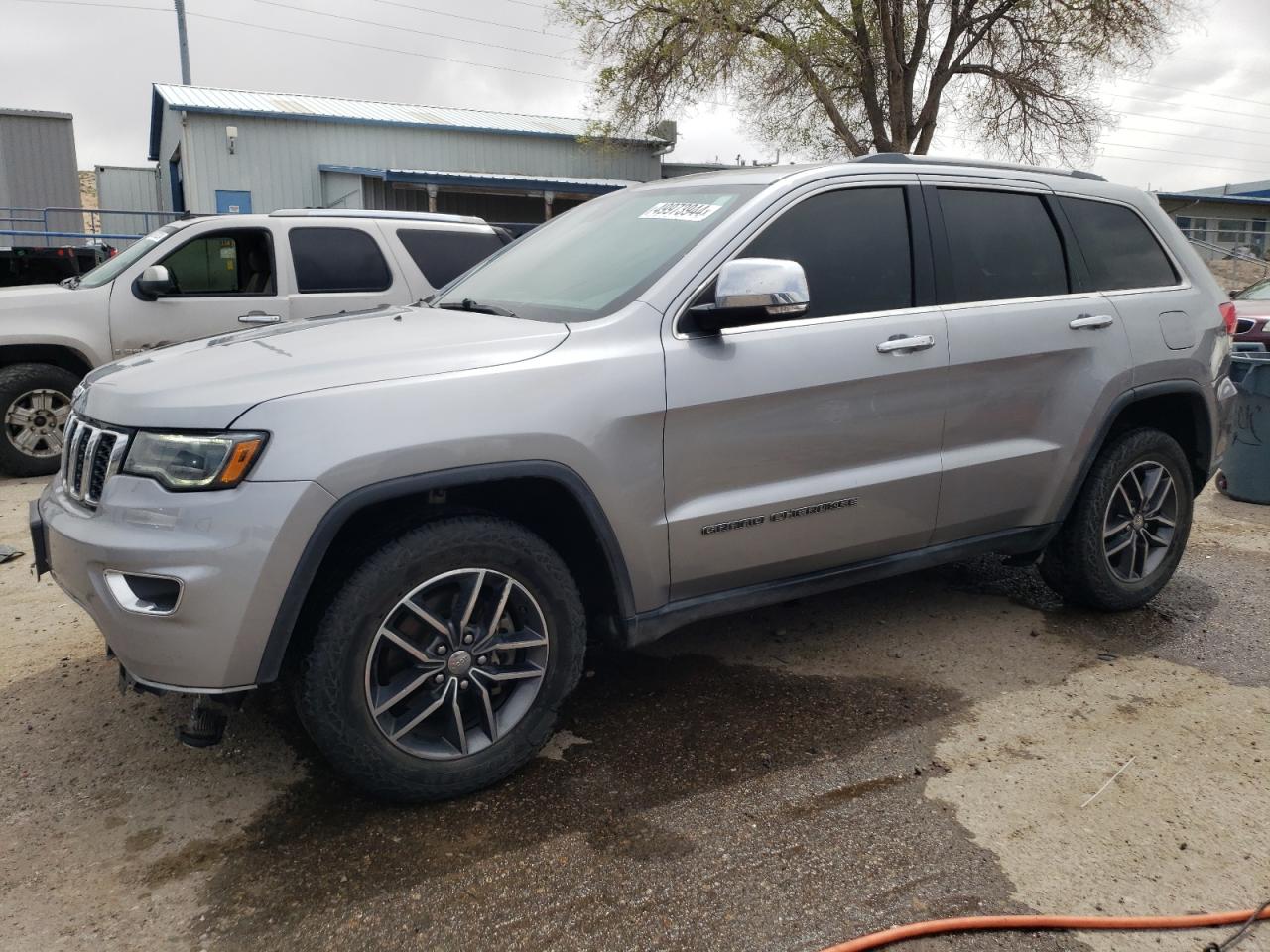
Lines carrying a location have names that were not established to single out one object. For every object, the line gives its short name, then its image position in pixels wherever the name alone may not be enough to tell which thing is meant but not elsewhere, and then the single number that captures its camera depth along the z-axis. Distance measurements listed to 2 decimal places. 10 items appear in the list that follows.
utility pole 31.39
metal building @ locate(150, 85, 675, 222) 25.53
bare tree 21.81
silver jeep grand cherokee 2.53
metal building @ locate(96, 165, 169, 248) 29.05
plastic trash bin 6.57
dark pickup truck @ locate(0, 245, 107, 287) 9.27
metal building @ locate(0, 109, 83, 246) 23.30
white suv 7.15
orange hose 2.33
